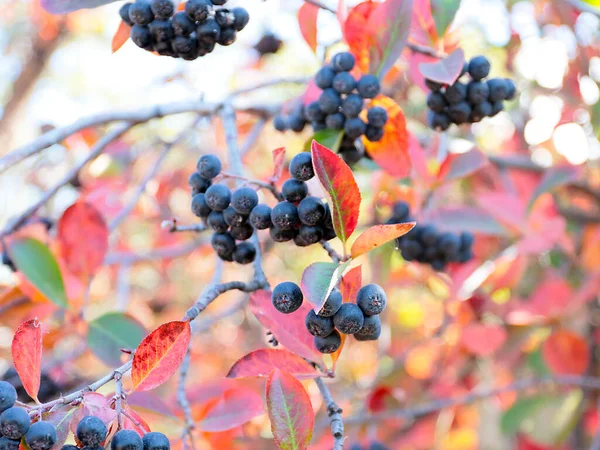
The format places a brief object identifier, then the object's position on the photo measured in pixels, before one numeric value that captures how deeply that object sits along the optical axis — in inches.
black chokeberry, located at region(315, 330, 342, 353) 14.3
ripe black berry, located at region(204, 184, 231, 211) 15.2
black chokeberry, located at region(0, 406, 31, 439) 13.0
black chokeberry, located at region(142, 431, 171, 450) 13.3
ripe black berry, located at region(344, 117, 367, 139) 16.9
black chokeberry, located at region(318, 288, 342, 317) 13.7
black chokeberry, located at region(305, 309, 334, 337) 13.9
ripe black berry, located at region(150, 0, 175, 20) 16.1
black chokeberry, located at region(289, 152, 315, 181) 14.6
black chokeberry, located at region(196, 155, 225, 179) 15.6
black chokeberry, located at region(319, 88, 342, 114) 17.0
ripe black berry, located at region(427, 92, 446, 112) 18.2
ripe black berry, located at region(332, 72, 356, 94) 16.9
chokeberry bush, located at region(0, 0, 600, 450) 14.3
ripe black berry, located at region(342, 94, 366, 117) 16.9
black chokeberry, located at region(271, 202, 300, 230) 14.4
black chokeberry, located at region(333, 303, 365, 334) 13.8
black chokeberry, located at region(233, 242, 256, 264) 15.7
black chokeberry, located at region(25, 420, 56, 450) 12.9
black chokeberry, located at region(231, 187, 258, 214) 14.8
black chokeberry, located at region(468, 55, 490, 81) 17.7
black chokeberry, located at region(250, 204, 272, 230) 14.7
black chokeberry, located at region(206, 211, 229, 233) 15.3
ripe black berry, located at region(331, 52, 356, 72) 17.0
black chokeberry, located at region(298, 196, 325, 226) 14.4
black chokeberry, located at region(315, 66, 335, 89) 17.1
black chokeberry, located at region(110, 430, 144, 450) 13.0
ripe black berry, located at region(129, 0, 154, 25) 16.2
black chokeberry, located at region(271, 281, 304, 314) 14.0
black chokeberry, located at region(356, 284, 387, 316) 13.9
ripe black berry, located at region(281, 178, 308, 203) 14.6
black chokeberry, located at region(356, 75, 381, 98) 17.0
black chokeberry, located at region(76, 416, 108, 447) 13.0
